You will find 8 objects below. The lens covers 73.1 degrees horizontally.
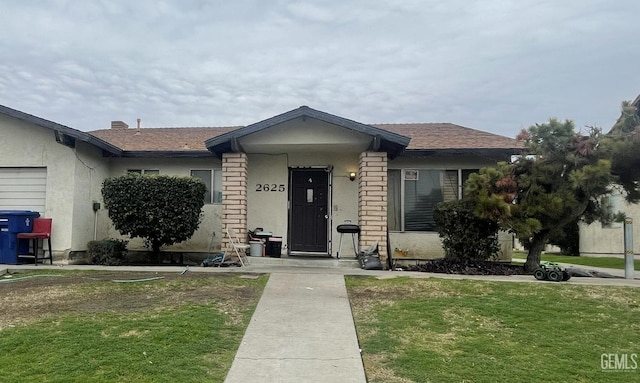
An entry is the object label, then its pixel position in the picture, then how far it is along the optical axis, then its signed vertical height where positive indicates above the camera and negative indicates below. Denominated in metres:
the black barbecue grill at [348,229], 10.52 -0.35
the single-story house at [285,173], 10.30 +1.06
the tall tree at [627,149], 8.63 +1.37
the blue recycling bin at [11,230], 9.78 -0.43
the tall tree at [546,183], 8.77 +0.69
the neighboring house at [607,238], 17.08 -0.88
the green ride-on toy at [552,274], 8.23 -1.11
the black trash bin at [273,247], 10.48 -0.82
